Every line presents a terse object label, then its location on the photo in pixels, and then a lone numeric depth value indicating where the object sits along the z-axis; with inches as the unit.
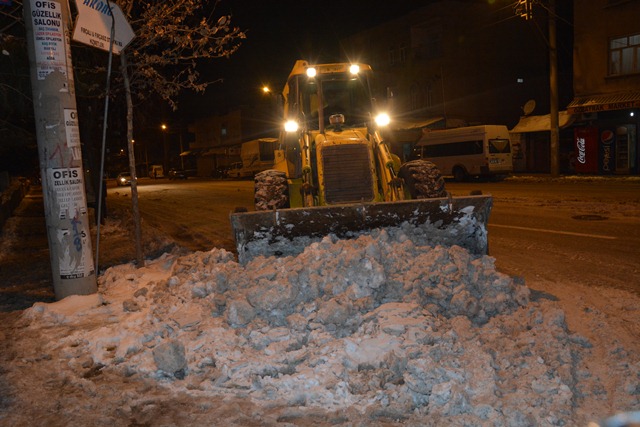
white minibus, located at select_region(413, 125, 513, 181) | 1090.7
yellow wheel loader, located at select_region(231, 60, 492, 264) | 285.7
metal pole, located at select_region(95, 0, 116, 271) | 287.4
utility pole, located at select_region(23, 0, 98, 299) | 270.1
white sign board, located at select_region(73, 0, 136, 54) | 277.1
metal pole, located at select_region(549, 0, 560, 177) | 1045.9
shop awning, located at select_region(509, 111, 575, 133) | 1194.6
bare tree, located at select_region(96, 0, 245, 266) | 358.4
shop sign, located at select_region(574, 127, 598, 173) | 1153.4
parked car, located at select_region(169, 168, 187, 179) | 2368.4
